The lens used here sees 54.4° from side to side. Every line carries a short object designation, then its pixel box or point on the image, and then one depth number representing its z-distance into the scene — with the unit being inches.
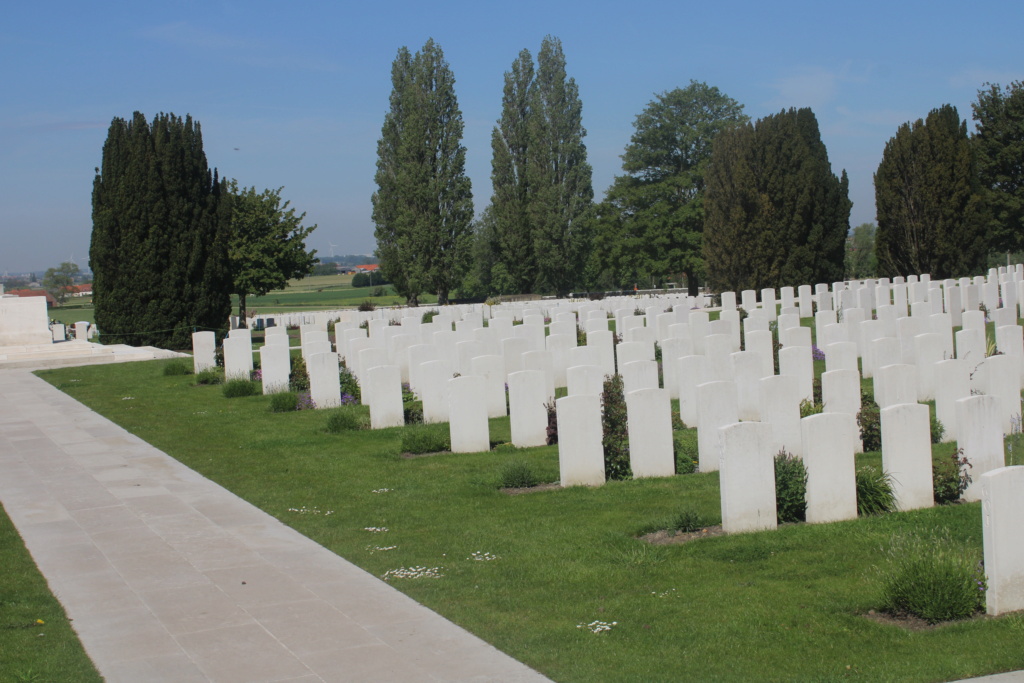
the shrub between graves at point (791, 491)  310.7
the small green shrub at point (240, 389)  680.4
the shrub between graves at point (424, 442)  457.1
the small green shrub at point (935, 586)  223.9
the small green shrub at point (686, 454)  396.1
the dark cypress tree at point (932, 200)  1320.1
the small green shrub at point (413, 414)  546.9
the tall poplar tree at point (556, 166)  2197.3
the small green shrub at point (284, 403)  610.5
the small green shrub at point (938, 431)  422.0
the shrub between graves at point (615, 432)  388.5
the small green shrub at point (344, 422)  529.3
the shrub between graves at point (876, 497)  316.8
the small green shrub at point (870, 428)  417.1
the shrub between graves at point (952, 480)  327.6
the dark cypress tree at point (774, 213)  1421.0
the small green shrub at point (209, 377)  763.4
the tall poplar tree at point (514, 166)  2219.5
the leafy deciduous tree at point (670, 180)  2293.3
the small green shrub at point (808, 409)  461.4
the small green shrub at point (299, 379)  692.7
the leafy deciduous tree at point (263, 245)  1483.8
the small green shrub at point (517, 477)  379.9
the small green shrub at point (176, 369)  818.2
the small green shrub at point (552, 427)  459.8
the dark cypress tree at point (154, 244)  1139.9
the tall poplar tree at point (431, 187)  2001.7
